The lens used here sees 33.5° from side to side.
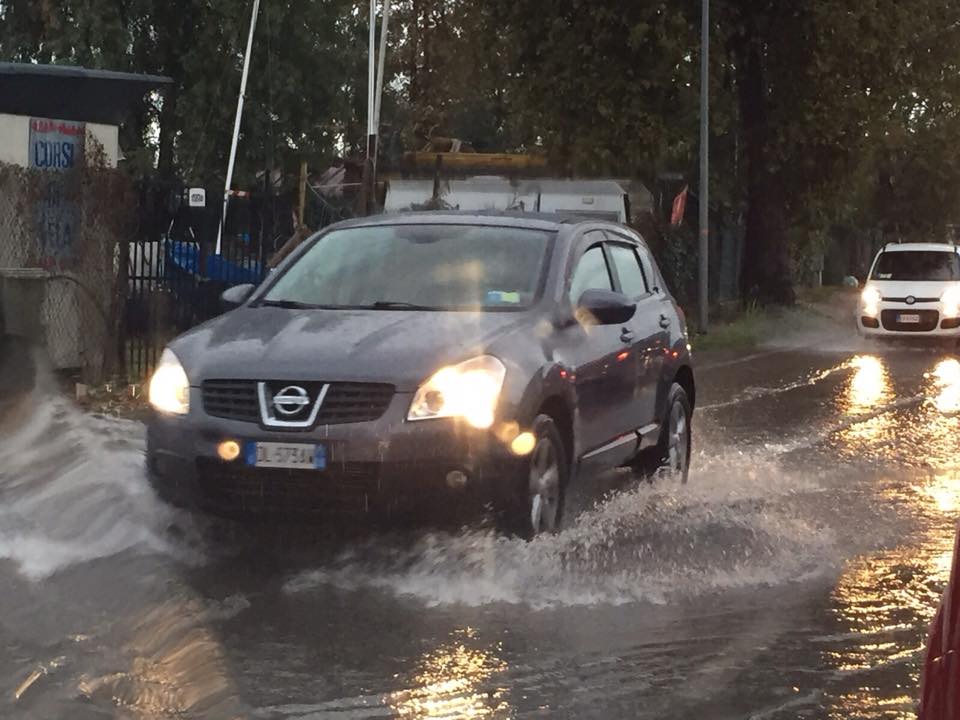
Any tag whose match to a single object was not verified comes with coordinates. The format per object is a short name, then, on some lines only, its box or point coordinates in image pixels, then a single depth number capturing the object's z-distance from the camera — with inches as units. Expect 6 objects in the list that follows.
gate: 582.6
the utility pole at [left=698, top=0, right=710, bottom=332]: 1039.6
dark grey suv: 267.9
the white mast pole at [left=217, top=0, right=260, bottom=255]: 1582.2
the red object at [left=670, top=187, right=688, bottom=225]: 1212.5
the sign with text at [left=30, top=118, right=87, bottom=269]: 522.9
